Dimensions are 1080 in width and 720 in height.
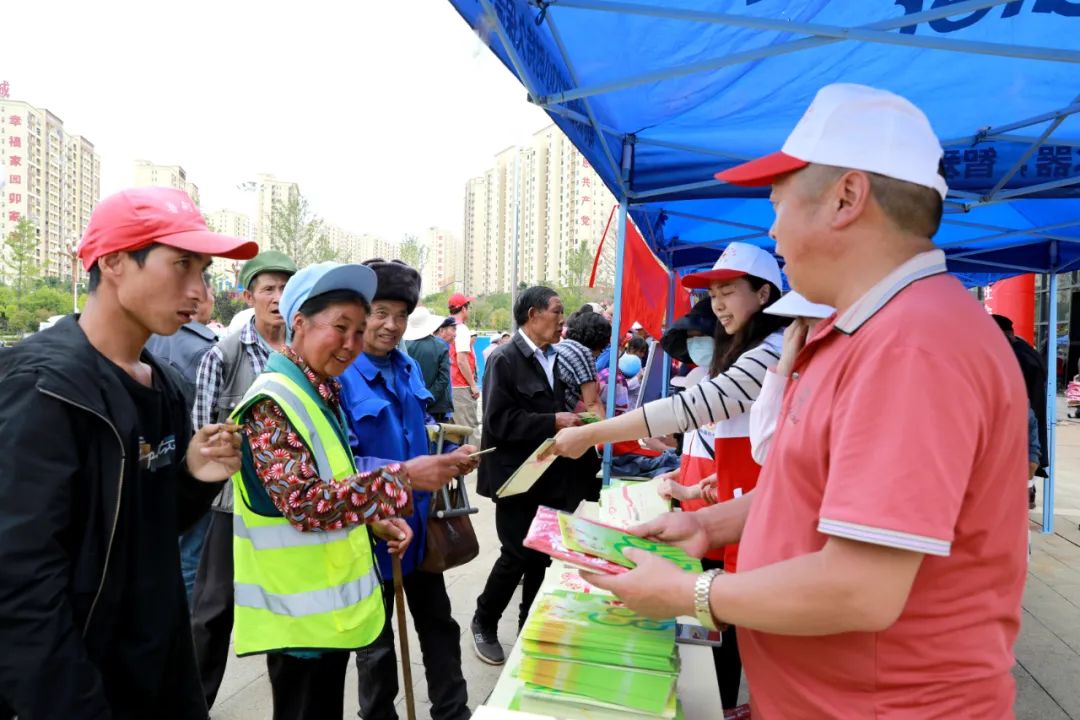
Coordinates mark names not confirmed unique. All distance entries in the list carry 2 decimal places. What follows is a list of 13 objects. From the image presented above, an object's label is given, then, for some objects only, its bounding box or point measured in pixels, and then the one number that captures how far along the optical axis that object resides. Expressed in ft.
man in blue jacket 8.09
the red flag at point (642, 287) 16.08
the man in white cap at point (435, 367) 18.47
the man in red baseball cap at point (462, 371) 28.50
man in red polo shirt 2.92
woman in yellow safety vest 6.11
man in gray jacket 10.77
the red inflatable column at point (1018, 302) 38.24
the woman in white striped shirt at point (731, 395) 7.88
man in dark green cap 8.66
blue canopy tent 7.63
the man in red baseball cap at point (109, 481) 3.99
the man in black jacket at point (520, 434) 11.75
